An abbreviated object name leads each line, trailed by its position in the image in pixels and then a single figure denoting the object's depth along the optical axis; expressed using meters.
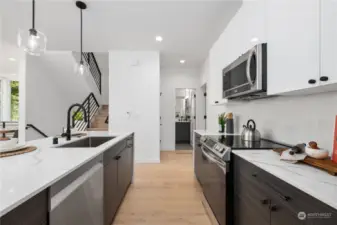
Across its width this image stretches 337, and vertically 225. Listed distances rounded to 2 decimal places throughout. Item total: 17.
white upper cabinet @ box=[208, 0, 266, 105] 1.69
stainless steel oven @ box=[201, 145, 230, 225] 1.60
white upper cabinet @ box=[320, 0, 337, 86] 0.94
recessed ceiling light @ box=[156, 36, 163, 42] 3.84
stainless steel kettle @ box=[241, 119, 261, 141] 2.01
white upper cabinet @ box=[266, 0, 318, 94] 1.06
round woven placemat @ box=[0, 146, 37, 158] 1.25
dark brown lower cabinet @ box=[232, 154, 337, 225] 0.73
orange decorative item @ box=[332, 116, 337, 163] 1.07
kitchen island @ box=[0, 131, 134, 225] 0.65
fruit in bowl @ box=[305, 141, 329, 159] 1.09
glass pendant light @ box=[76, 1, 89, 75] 2.74
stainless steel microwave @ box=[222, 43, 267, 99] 1.58
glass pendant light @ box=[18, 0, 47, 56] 1.91
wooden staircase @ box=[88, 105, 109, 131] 6.31
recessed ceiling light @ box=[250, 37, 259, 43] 1.72
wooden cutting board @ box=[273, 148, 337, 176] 0.92
